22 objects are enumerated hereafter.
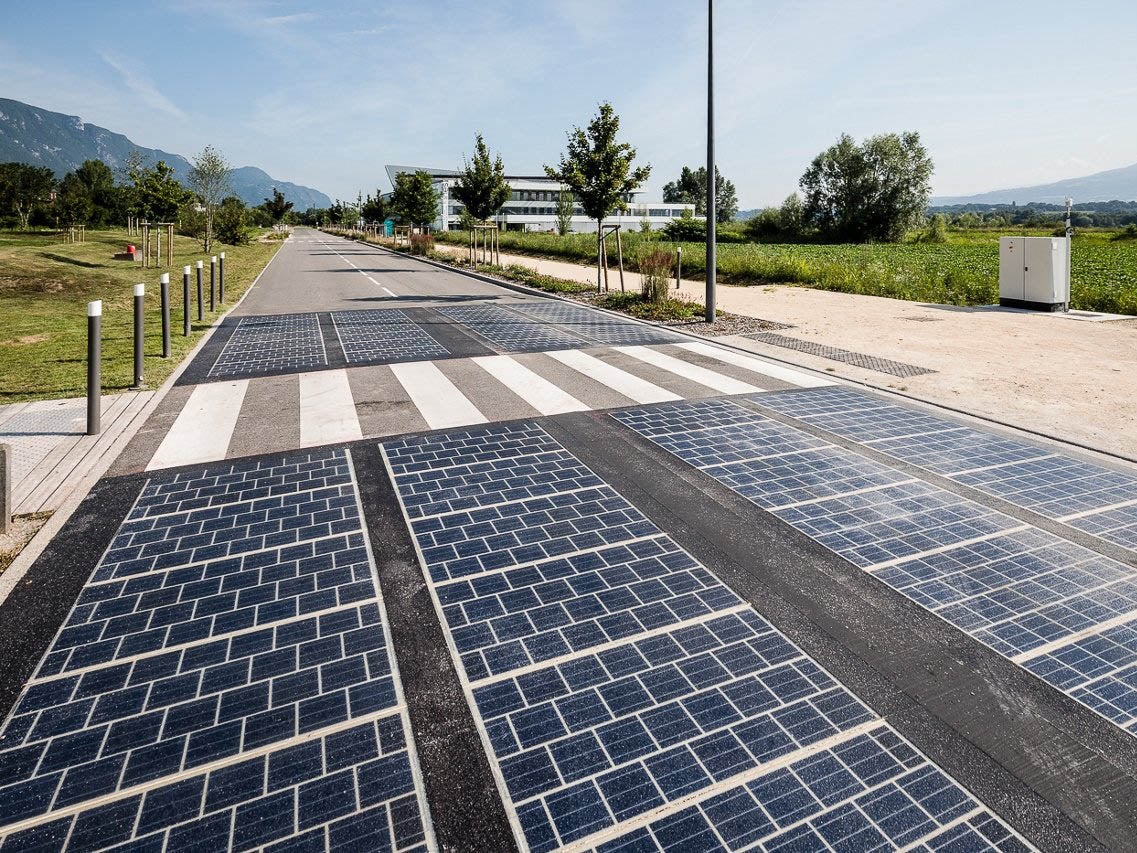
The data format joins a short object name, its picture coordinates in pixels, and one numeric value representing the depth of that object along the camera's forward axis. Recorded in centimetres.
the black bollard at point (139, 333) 883
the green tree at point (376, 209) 7831
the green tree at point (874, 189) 6012
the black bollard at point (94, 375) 704
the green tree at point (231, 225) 5294
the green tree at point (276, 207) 11306
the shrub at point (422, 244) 4316
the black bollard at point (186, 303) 1259
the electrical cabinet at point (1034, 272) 1558
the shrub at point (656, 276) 1692
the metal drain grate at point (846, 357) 1033
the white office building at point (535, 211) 11281
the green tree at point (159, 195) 3209
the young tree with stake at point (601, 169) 1839
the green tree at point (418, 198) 4350
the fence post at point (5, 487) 484
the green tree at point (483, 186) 2884
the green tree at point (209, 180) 3794
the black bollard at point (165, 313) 1070
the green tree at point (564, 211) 6788
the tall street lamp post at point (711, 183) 1375
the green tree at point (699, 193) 14025
